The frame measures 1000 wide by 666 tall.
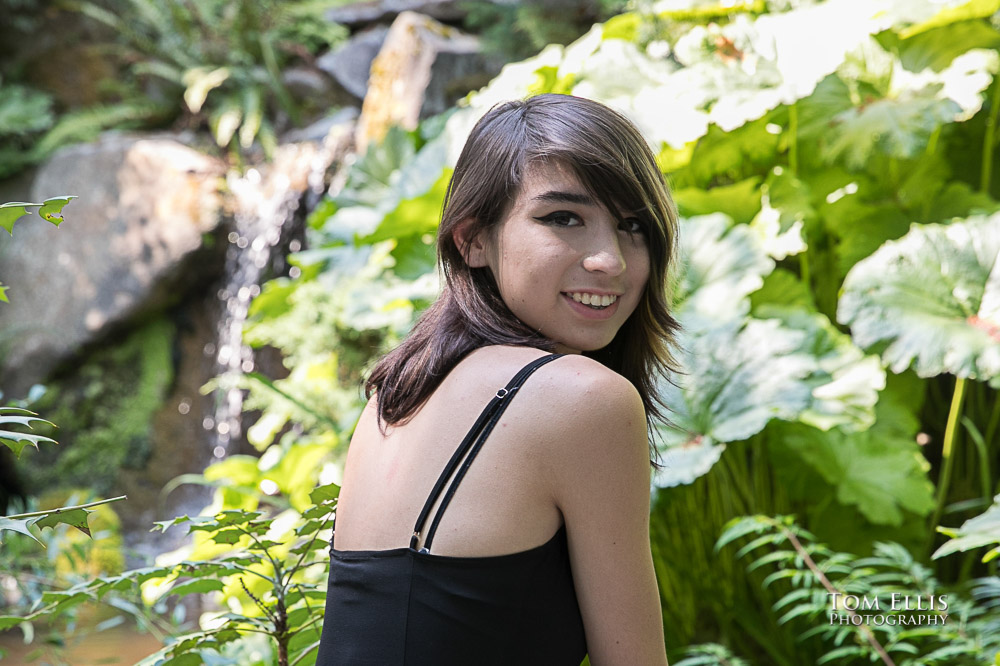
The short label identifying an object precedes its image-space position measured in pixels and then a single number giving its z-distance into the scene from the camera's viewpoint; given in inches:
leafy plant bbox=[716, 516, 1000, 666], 54.6
